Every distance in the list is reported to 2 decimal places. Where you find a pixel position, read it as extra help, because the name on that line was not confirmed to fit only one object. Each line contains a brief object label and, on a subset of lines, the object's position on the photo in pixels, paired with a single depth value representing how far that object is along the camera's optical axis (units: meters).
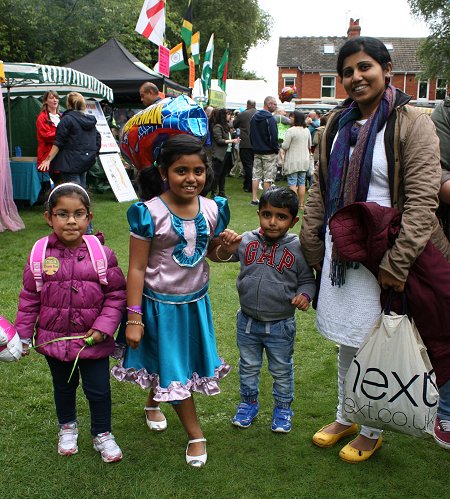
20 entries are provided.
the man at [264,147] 10.20
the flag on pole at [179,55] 12.45
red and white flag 9.72
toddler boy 2.84
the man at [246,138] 11.48
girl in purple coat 2.52
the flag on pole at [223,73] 15.45
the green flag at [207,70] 13.55
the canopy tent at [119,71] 11.72
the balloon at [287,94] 10.24
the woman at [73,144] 7.33
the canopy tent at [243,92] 21.31
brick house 40.53
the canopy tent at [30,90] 7.87
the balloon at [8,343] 2.37
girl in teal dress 2.50
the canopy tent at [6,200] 7.73
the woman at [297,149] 9.74
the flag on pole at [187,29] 11.43
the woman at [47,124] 8.30
